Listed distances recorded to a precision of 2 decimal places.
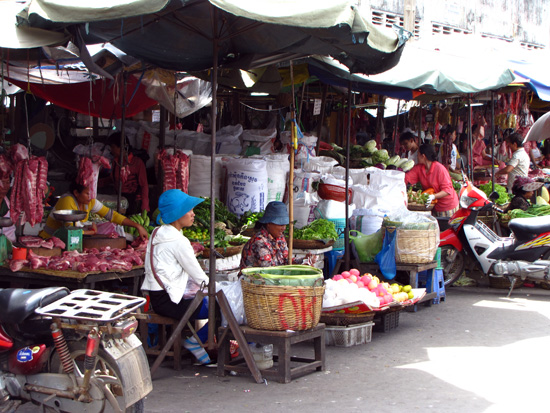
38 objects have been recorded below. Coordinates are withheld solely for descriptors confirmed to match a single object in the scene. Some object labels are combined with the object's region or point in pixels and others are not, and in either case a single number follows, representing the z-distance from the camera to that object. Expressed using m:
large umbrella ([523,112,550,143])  10.98
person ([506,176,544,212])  10.62
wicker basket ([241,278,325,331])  5.10
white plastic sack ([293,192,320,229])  8.63
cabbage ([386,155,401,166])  11.29
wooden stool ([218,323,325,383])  5.22
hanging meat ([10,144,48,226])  6.28
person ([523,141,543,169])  15.32
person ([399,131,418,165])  11.32
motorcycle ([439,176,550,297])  9.03
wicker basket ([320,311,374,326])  6.54
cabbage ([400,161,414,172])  11.44
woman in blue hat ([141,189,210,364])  5.30
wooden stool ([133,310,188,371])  5.54
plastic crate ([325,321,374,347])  6.53
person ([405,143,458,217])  9.88
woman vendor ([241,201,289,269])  5.99
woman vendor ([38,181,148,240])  6.89
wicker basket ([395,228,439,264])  7.79
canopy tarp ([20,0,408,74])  4.67
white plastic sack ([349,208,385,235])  8.77
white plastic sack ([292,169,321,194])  9.30
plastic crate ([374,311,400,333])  7.13
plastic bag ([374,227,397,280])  7.67
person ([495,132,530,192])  11.80
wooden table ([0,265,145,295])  5.69
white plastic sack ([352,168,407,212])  9.24
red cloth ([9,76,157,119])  9.03
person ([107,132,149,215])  9.28
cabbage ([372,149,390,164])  11.18
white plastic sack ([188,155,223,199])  9.06
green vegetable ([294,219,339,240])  7.68
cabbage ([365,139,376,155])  11.34
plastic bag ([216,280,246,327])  5.68
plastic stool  8.41
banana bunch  7.39
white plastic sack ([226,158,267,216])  8.81
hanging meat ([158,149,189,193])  7.97
